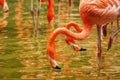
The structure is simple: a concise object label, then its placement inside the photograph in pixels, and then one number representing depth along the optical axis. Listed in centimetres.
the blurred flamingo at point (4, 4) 1613
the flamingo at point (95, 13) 1052
